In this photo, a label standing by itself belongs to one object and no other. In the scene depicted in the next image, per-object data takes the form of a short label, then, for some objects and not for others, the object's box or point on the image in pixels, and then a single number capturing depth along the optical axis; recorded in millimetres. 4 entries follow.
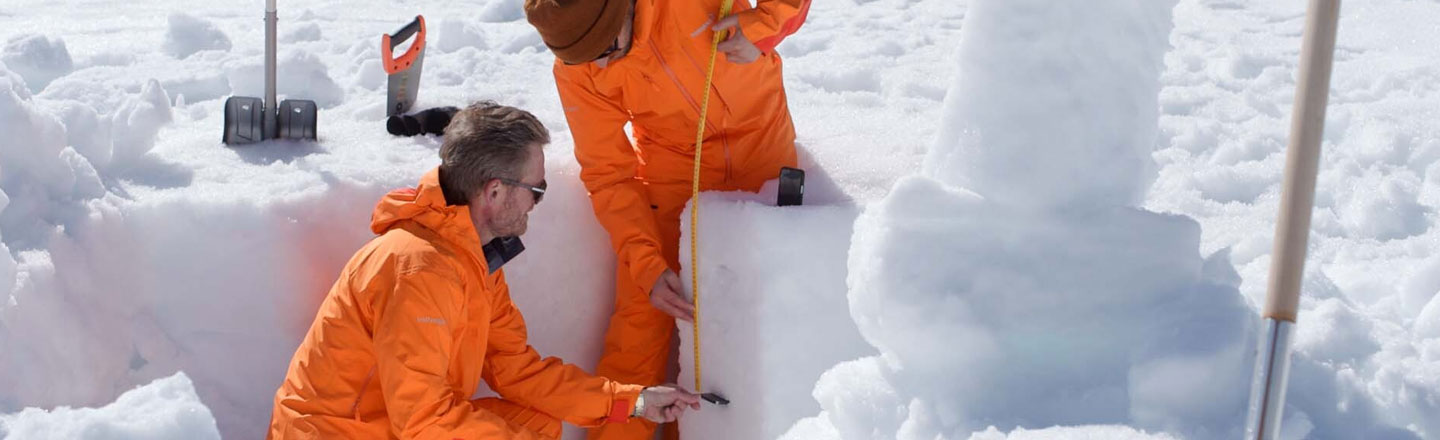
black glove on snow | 3959
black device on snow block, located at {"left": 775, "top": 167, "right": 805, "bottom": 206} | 3227
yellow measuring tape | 3182
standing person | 3125
